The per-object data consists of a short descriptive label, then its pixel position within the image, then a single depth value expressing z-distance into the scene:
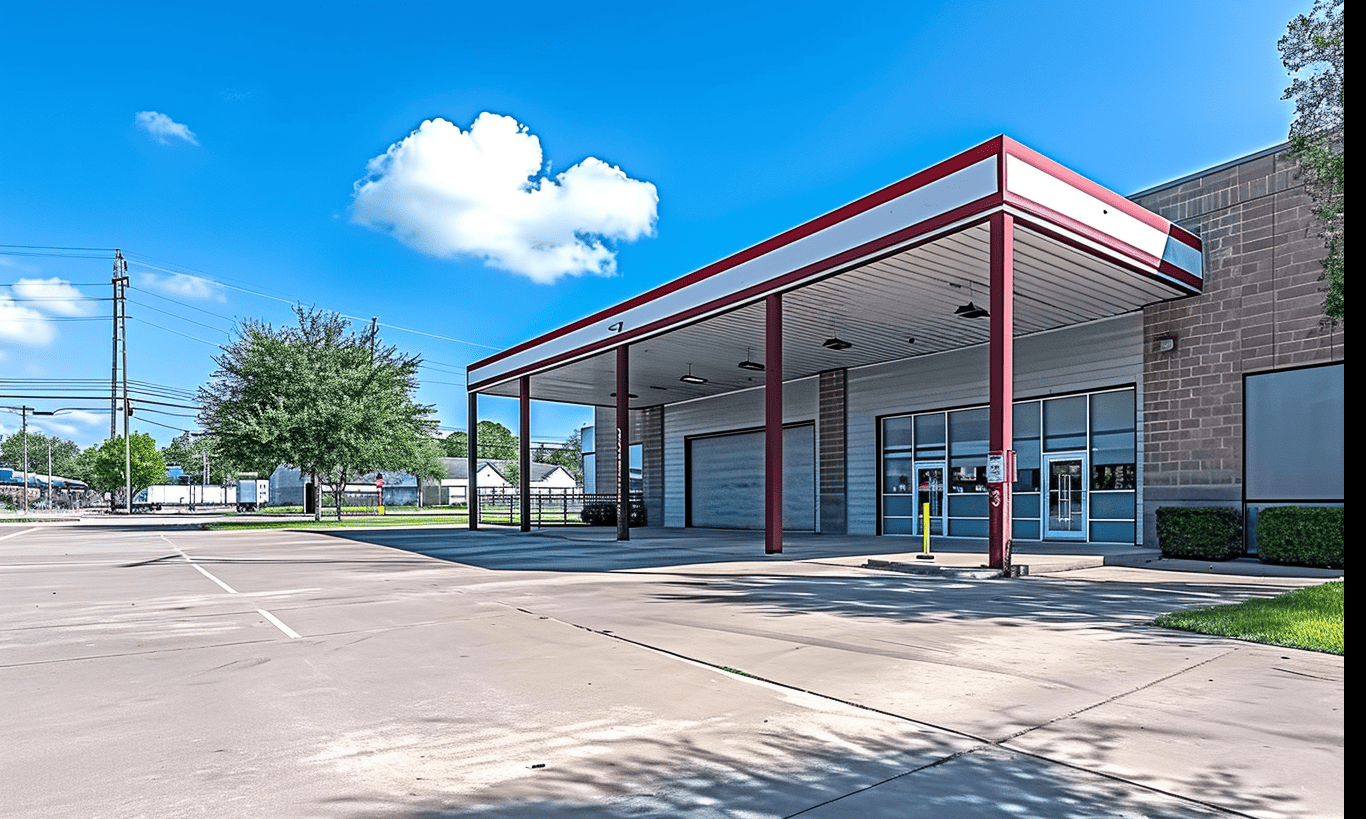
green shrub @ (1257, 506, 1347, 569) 14.91
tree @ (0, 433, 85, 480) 159.12
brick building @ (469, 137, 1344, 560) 15.39
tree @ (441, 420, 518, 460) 129.38
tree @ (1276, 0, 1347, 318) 12.24
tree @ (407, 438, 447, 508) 43.34
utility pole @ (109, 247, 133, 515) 68.44
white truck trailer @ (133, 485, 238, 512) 90.94
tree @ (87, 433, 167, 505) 78.50
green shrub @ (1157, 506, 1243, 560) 17.16
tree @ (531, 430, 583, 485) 142.25
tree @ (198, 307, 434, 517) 38.34
